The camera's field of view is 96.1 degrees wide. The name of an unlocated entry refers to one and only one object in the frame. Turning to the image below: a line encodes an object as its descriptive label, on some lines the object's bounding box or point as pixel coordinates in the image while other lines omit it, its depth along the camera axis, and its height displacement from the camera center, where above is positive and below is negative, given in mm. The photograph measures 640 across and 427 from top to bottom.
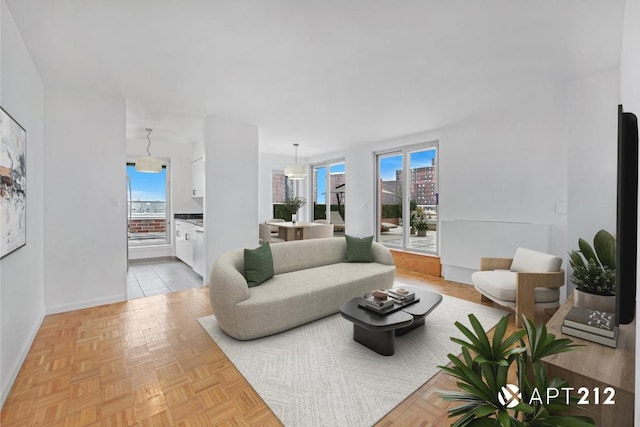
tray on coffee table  2470 -868
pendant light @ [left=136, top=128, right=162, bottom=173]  5230 +802
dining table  5817 -432
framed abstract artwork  1880 +168
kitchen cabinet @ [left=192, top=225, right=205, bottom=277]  4594 -701
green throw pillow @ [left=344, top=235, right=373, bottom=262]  4109 -579
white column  4453 +377
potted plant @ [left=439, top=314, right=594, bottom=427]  956 -638
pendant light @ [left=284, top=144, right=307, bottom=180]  6219 +851
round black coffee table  2274 -897
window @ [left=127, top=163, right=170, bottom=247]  6352 +15
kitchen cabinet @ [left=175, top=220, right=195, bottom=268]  5320 -651
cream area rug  1786 -1223
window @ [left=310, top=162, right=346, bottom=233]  7532 +447
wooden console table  1277 -784
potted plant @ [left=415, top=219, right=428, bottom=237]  5679 -336
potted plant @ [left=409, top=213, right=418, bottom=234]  5812 -244
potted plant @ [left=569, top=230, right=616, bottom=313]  2117 -508
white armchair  2910 -786
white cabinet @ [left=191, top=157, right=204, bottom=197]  5586 +659
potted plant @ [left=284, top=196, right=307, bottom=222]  7520 +115
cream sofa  2600 -810
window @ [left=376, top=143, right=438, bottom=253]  5496 +245
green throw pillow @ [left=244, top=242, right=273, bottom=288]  3055 -620
